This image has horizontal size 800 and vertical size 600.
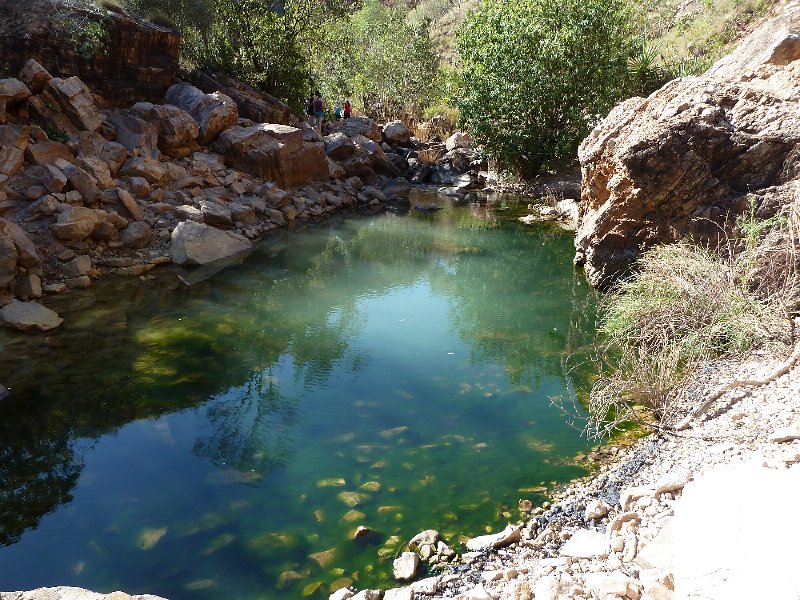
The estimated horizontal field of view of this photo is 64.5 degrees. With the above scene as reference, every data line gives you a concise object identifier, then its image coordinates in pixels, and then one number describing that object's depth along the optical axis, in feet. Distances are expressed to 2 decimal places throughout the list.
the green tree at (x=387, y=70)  104.27
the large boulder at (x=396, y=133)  87.10
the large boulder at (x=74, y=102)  47.42
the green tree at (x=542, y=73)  60.08
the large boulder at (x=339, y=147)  69.51
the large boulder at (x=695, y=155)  31.09
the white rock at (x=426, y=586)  14.41
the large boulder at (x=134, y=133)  50.37
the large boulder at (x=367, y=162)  70.28
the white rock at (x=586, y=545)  13.94
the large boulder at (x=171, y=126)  53.47
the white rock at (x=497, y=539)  16.02
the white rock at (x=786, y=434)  15.23
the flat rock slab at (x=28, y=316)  29.66
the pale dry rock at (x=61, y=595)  12.78
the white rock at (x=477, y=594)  12.91
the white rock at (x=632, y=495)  15.99
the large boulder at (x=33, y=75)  46.60
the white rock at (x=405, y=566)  15.21
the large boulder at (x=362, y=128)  78.64
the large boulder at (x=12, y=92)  43.09
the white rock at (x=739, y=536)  7.93
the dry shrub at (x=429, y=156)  83.10
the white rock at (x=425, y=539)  16.38
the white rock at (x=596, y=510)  16.47
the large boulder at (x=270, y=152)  57.31
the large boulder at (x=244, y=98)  64.28
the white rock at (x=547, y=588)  12.34
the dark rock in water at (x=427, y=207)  63.72
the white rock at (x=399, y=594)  14.23
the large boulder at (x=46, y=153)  42.32
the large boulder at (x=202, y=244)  41.45
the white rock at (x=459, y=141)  86.74
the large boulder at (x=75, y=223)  37.86
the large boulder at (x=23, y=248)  34.06
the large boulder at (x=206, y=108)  57.36
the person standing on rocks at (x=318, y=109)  76.54
